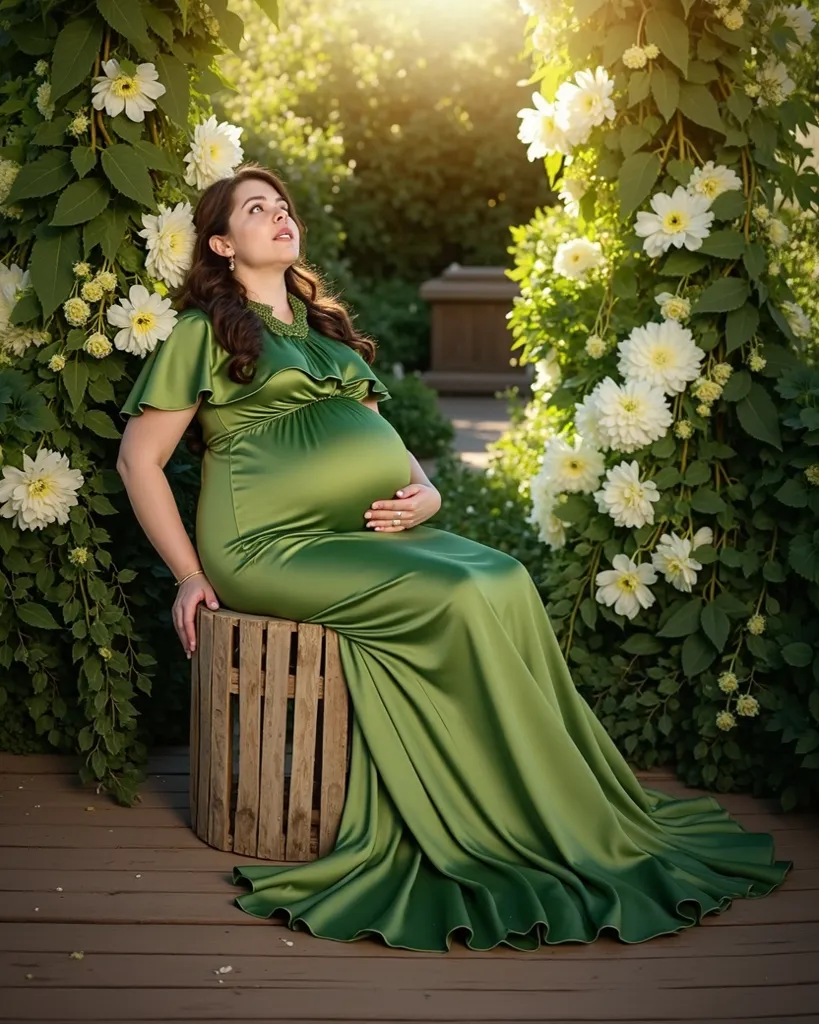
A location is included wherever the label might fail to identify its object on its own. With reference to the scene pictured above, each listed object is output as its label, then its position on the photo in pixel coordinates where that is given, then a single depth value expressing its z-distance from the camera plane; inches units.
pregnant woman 115.6
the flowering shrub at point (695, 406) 141.2
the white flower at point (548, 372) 164.1
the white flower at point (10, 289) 136.6
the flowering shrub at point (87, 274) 132.6
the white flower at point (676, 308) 142.1
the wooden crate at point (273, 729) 122.6
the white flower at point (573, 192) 153.7
